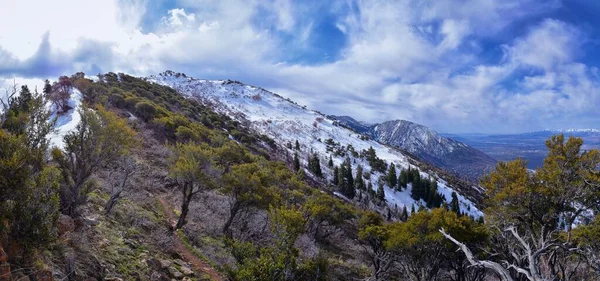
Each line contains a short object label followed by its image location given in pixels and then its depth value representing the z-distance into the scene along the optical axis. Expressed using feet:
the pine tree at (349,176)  257.96
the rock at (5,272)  17.76
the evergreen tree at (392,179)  328.29
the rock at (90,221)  35.65
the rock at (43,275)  20.03
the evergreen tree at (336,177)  274.24
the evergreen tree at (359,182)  282.36
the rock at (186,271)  38.32
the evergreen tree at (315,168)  278.46
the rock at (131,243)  37.81
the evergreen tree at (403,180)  330.79
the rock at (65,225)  27.48
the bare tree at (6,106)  46.23
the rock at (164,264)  36.32
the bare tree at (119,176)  45.80
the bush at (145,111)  131.34
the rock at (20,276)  18.81
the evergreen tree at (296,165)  238.80
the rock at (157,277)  32.68
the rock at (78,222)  32.12
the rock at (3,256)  18.29
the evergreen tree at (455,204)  278.67
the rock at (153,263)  34.80
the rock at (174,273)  36.12
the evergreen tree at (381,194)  274.91
